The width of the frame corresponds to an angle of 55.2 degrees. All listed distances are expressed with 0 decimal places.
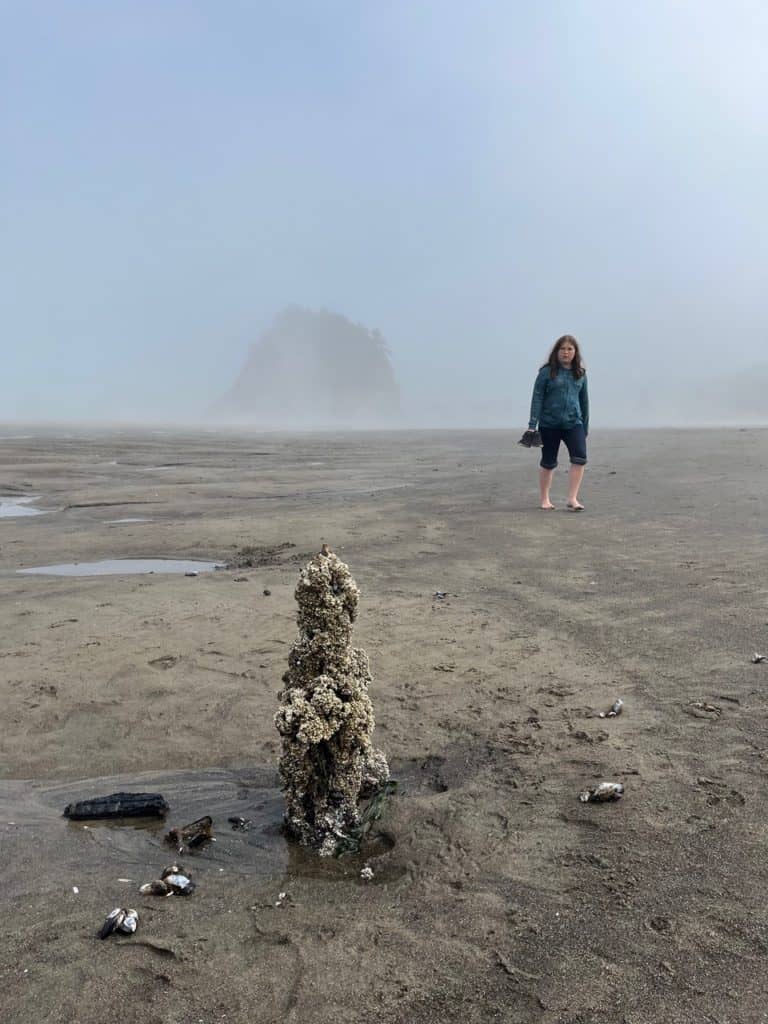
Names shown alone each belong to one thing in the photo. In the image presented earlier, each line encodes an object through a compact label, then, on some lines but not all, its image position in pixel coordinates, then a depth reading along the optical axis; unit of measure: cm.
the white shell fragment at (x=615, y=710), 395
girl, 1092
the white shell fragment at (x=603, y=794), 312
